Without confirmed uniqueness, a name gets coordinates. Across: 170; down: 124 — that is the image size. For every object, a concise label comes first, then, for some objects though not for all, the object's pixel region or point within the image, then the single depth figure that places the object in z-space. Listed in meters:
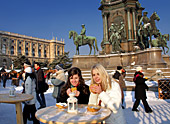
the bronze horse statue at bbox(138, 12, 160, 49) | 14.04
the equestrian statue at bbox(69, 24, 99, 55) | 16.91
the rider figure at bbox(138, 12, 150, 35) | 13.99
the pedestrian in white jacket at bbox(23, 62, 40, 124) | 3.67
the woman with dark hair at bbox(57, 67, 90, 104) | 2.40
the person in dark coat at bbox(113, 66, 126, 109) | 5.18
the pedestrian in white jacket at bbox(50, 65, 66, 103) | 4.41
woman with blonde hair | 1.95
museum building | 58.28
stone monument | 13.99
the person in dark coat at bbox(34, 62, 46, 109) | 4.89
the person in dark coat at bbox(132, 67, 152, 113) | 4.79
